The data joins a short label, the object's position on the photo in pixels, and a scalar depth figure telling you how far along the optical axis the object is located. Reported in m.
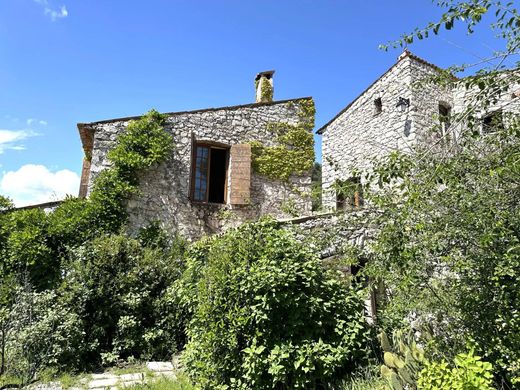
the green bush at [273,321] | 4.30
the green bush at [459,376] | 2.90
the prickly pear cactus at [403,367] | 3.65
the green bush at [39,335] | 5.53
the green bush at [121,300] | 6.66
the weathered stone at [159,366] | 6.04
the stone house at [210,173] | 9.12
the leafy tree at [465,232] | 2.97
